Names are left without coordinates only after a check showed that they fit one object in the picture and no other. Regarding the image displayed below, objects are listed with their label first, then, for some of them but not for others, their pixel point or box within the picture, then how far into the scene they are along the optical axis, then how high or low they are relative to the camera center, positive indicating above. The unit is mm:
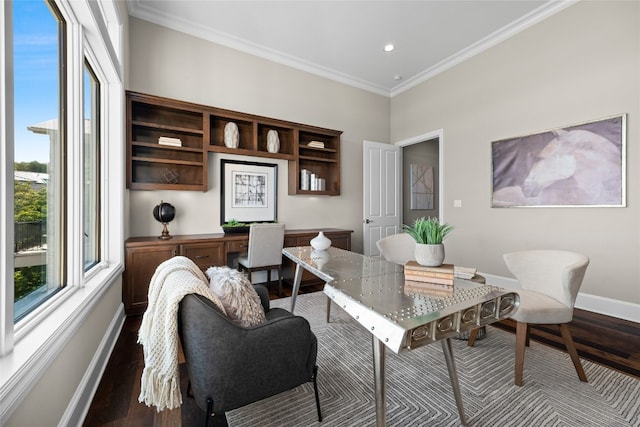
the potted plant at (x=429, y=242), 1405 -152
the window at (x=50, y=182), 871 +167
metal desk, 943 -379
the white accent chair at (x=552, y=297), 1639 -568
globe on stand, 2959 +5
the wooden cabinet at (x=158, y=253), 2629 -424
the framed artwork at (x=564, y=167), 2611 +517
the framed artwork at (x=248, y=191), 3637 +329
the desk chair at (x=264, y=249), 3098 -419
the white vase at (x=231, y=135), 3531 +1056
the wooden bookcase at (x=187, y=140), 3039 +989
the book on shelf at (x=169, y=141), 3113 +876
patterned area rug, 1376 -1057
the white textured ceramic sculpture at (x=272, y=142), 3842 +1052
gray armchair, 1052 -603
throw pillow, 1266 -420
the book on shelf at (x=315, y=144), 4172 +1112
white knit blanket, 1048 -521
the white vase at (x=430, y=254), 1400 -217
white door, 4648 +385
